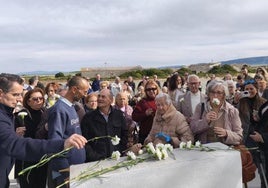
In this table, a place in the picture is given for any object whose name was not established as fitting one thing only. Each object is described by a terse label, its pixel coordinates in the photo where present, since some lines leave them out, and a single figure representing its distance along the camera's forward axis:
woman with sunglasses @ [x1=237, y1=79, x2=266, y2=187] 2.68
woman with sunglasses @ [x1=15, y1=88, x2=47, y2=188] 2.59
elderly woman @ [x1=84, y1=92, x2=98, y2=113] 3.23
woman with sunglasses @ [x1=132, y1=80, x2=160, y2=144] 2.97
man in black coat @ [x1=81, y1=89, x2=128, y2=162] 2.35
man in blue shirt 2.00
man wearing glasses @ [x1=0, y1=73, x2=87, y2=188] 1.49
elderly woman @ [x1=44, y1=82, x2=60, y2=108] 3.73
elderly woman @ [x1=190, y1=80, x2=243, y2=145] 2.30
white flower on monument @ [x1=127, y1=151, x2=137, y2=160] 1.52
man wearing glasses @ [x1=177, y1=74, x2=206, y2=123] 3.23
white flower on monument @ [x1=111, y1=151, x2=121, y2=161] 1.59
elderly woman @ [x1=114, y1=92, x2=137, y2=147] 3.46
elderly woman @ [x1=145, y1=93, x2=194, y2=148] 2.36
